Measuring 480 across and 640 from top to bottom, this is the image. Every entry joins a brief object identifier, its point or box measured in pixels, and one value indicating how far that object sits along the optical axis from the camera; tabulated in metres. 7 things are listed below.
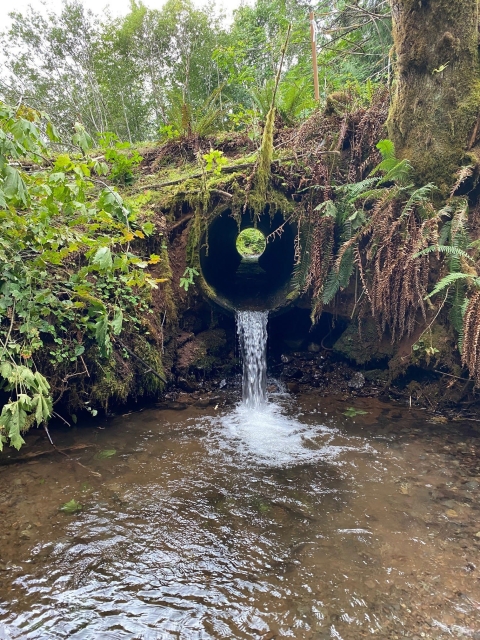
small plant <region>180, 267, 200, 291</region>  5.83
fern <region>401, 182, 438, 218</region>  4.58
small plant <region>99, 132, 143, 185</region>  5.51
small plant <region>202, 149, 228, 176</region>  5.42
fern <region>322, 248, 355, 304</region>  5.24
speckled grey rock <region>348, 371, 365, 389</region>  5.83
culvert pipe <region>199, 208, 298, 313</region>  6.32
